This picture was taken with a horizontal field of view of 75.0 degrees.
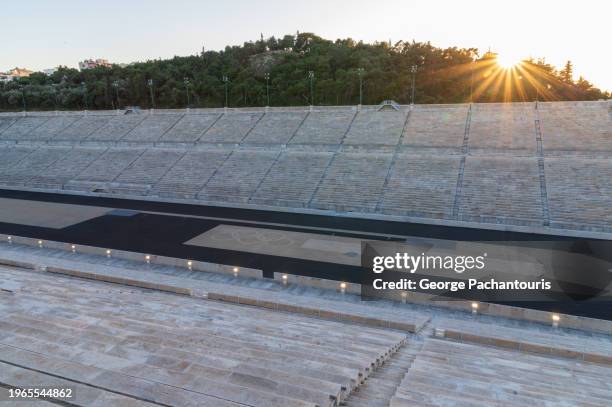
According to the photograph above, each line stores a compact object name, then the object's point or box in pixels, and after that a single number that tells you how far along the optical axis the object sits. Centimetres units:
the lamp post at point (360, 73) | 4659
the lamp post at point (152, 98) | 6224
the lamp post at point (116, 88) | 6756
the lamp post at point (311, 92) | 5112
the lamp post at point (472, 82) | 4730
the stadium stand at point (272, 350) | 700
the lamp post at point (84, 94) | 6509
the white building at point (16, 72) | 17882
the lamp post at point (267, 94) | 5625
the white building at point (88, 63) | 17515
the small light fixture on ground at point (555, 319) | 1277
